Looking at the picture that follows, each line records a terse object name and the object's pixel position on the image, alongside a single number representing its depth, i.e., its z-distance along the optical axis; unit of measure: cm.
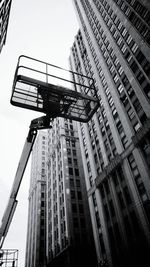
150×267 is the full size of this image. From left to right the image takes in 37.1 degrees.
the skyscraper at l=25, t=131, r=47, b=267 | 7325
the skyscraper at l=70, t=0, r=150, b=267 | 3059
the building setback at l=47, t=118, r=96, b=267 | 4996
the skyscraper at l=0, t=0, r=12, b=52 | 1894
